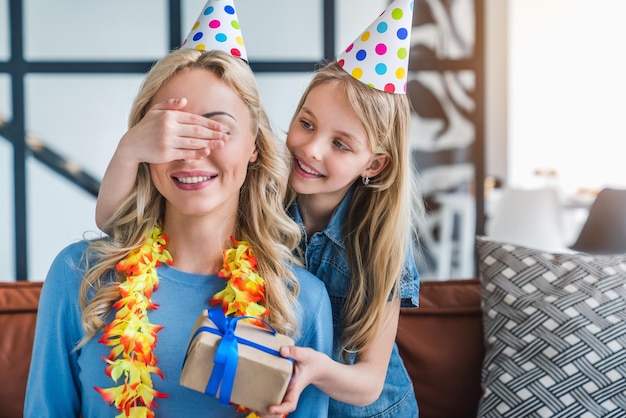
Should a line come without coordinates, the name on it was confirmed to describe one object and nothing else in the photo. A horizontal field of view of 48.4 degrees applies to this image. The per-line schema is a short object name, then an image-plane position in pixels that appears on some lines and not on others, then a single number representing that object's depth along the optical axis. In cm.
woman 143
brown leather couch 200
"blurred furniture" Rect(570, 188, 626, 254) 259
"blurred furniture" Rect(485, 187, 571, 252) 375
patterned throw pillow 183
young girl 172
